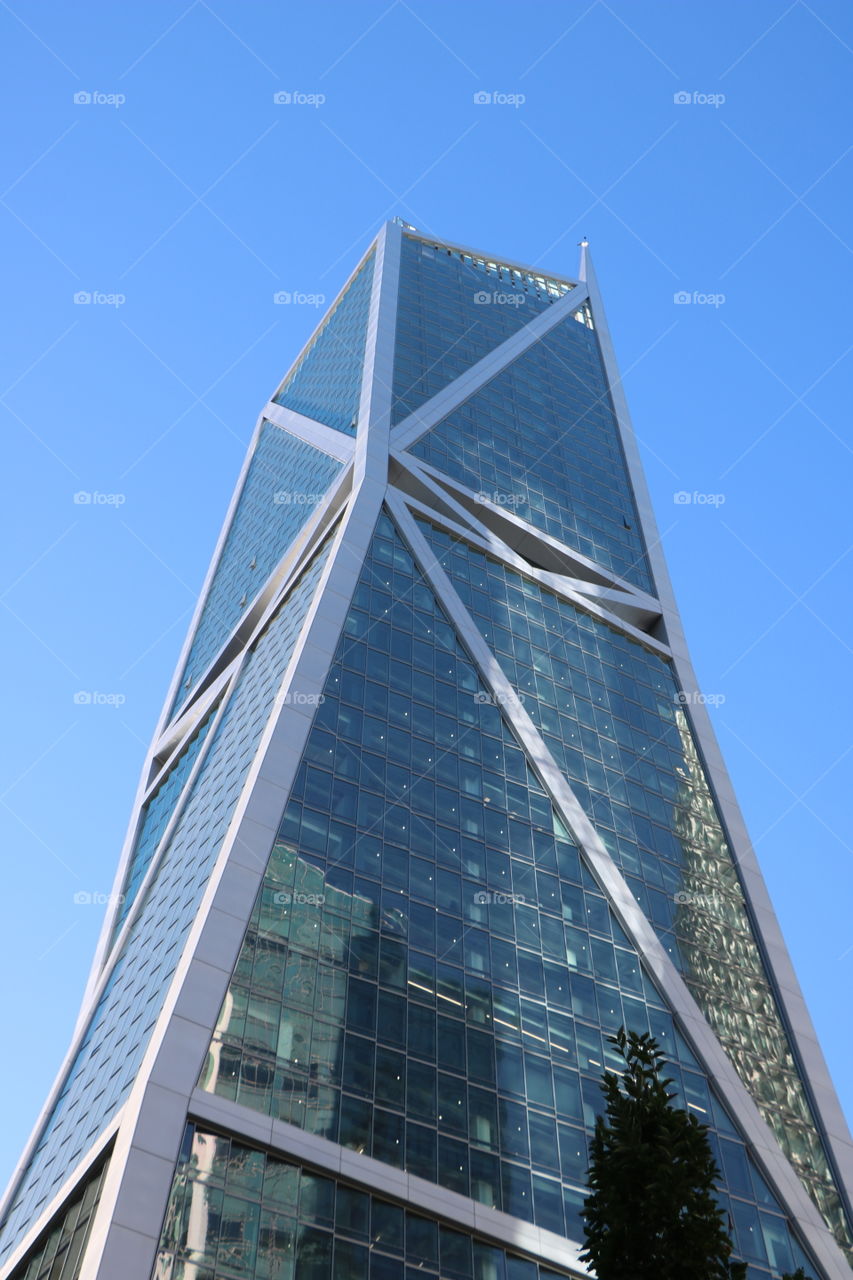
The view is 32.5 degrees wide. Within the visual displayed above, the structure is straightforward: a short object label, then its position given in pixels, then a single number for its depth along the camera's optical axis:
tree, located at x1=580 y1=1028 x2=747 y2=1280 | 23.30
